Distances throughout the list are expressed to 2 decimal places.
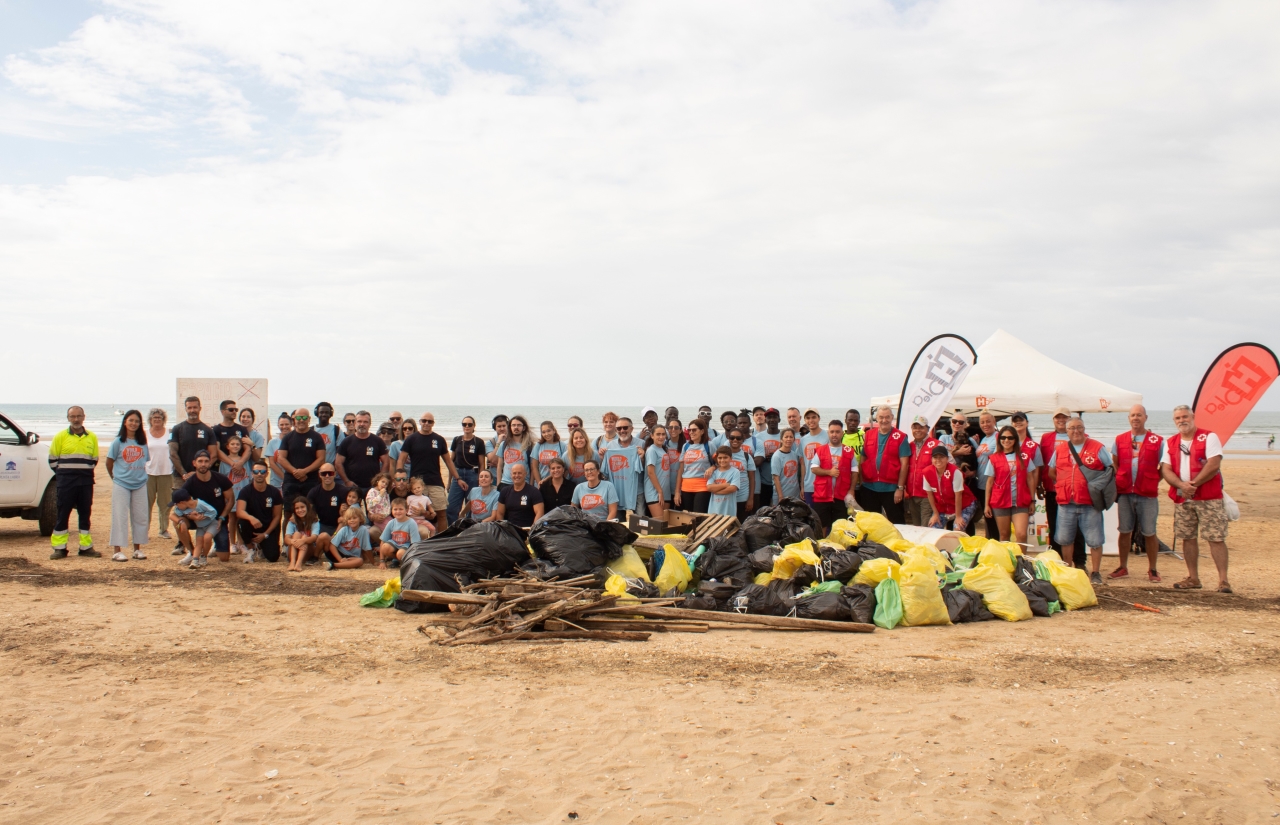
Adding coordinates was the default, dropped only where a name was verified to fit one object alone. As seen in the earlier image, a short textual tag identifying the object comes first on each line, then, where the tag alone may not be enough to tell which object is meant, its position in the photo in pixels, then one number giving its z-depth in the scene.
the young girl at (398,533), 8.88
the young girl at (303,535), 8.80
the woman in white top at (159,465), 9.20
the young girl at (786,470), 9.44
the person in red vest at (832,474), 9.18
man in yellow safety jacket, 9.02
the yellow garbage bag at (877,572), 6.50
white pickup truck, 10.41
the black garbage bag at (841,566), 6.59
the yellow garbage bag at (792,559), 6.65
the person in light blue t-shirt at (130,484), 8.85
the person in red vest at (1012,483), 8.09
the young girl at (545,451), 9.37
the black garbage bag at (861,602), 6.30
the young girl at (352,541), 8.93
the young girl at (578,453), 9.05
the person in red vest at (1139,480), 7.75
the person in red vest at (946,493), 8.40
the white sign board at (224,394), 12.23
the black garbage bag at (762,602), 6.44
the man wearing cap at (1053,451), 8.52
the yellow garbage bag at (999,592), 6.50
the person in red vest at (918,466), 8.89
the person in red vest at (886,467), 9.11
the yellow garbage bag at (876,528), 7.47
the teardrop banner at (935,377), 10.18
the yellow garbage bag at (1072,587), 6.82
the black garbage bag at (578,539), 7.05
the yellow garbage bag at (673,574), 6.94
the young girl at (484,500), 8.70
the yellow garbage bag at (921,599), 6.29
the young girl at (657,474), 9.13
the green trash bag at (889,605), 6.27
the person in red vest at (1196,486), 7.39
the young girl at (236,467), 9.54
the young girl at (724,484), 8.75
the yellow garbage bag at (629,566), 7.09
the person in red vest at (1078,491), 7.78
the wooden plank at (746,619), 6.17
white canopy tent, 12.13
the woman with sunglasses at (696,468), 9.09
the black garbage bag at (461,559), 6.75
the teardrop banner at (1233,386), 8.73
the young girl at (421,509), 9.14
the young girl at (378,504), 9.13
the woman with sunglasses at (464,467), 9.89
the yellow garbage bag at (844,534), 7.40
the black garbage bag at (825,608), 6.30
